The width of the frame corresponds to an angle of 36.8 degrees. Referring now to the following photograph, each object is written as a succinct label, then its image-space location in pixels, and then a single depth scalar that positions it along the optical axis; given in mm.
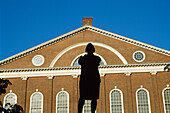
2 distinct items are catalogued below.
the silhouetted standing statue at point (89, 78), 8266
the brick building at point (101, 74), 28625
